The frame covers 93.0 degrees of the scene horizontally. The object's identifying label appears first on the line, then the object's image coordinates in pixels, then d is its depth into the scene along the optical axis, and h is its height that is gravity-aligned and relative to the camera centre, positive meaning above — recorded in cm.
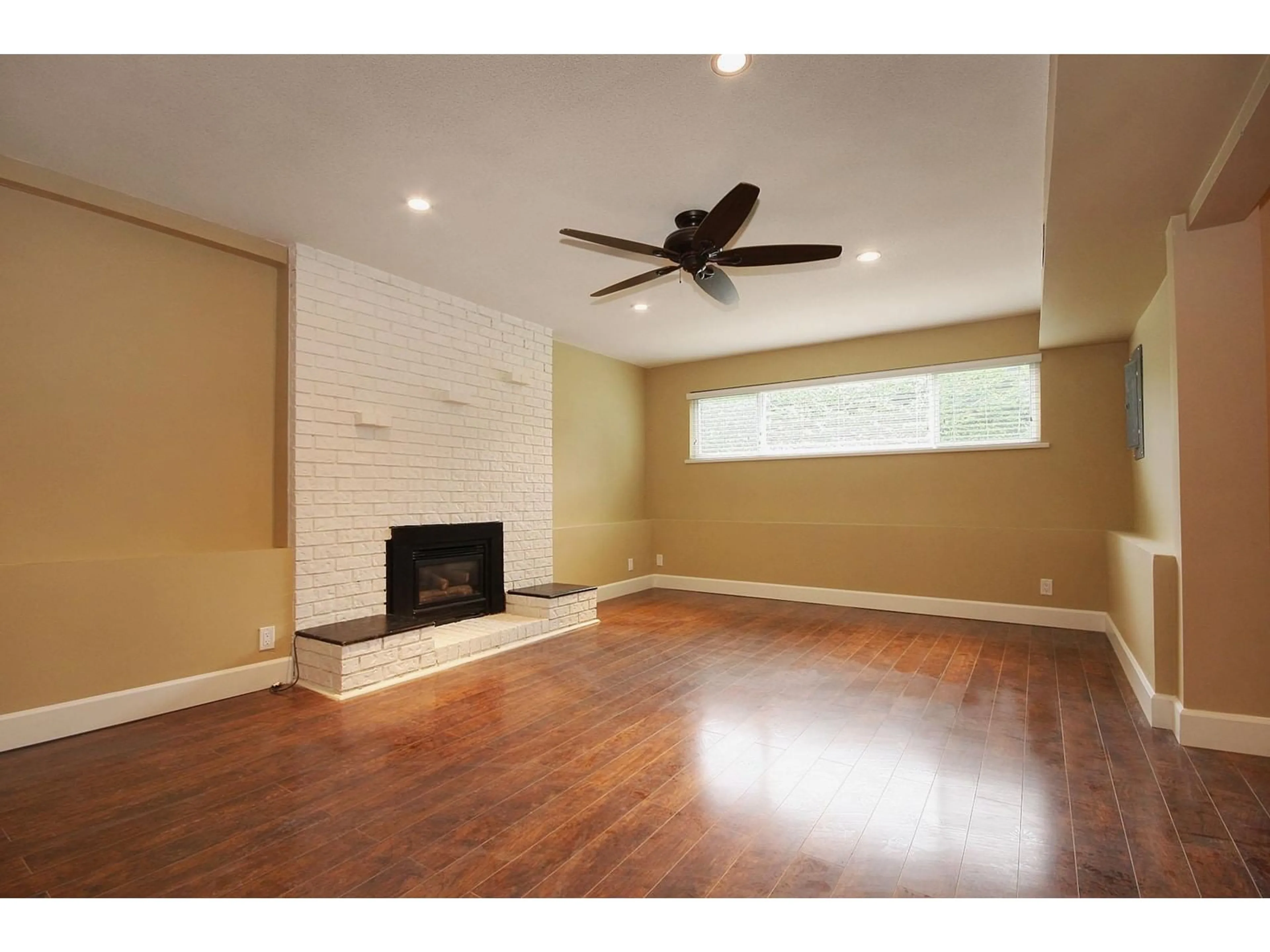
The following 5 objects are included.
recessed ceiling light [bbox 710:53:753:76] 196 +139
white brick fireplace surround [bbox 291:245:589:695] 365 +43
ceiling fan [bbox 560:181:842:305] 252 +110
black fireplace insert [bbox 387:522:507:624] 413 -64
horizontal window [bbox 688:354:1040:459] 514 +69
